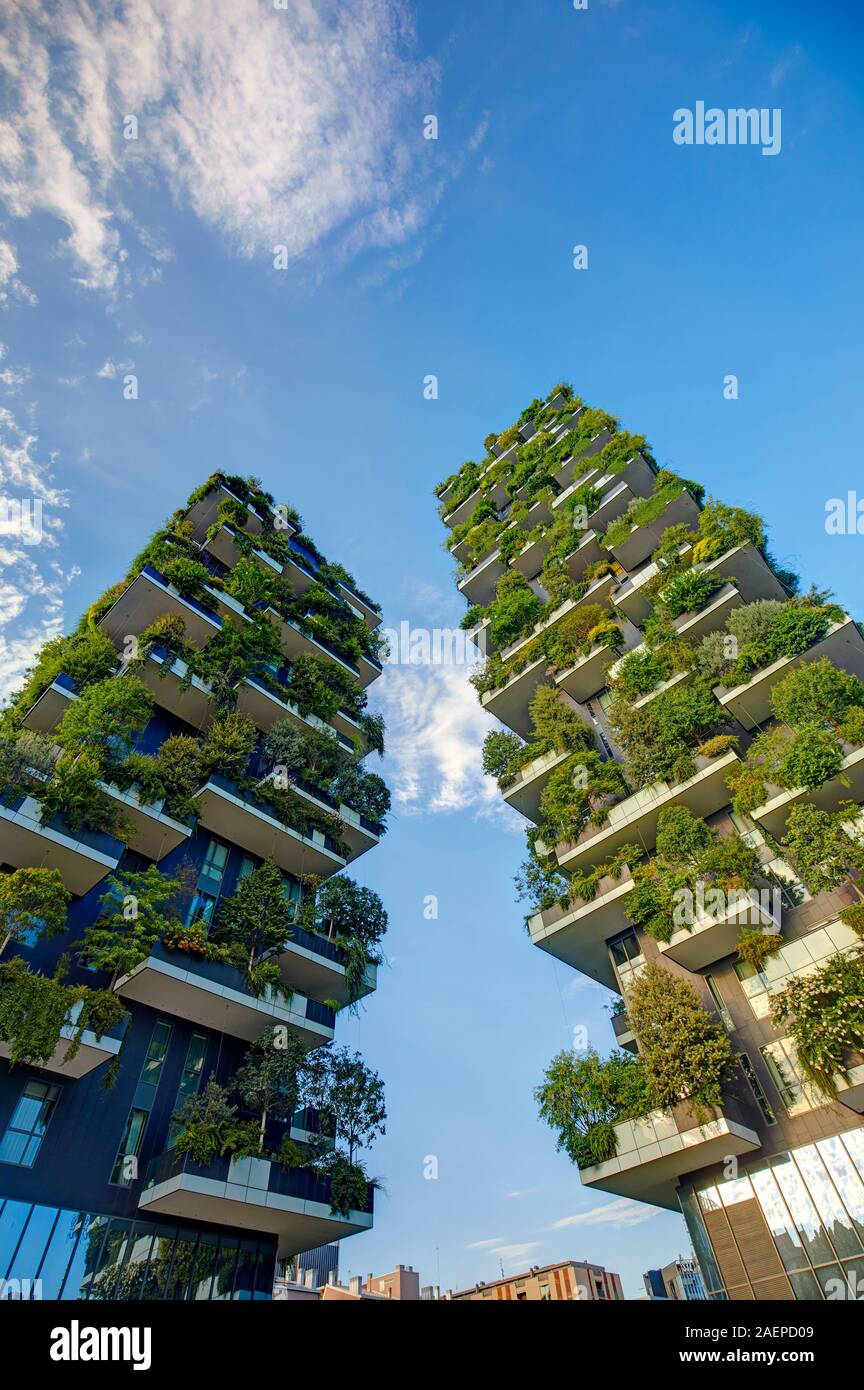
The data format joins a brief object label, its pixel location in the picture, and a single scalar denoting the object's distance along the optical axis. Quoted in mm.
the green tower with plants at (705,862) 17172
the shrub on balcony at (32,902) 16344
